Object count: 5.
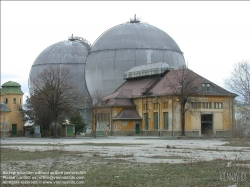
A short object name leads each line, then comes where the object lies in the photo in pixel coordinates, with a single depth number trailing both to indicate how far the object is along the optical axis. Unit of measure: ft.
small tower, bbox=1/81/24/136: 287.73
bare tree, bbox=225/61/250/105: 172.21
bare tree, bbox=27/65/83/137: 229.04
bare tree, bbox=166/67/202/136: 204.33
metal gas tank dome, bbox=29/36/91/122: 347.56
